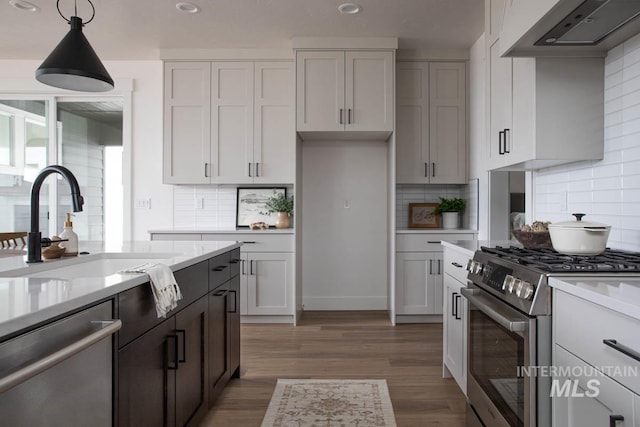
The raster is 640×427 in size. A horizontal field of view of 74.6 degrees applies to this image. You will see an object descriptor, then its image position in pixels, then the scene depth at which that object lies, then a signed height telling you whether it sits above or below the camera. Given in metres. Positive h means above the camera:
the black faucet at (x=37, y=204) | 1.53 +0.03
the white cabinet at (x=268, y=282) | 3.96 -0.66
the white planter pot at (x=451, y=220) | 4.22 -0.07
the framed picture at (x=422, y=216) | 4.36 -0.04
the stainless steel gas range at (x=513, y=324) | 1.34 -0.40
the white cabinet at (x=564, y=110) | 2.04 +0.51
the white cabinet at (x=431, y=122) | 4.19 +0.91
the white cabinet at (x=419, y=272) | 3.96 -0.56
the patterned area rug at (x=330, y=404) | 2.15 -1.07
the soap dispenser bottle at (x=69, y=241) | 1.78 -0.13
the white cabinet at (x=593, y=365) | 0.94 -0.39
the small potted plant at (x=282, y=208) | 4.23 +0.04
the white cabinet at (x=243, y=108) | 4.17 +1.04
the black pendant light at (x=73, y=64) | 1.94 +0.70
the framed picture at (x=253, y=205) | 4.42 +0.07
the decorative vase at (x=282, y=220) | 4.22 -0.08
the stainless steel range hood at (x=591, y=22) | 1.54 +0.77
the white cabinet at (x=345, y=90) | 3.92 +1.14
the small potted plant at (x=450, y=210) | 4.18 +0.03
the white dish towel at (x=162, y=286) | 1.41 -0.26
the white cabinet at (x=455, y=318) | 2.25 -0.62
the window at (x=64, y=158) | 4.51 +0.58
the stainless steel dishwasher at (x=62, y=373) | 0.82 -0.37
